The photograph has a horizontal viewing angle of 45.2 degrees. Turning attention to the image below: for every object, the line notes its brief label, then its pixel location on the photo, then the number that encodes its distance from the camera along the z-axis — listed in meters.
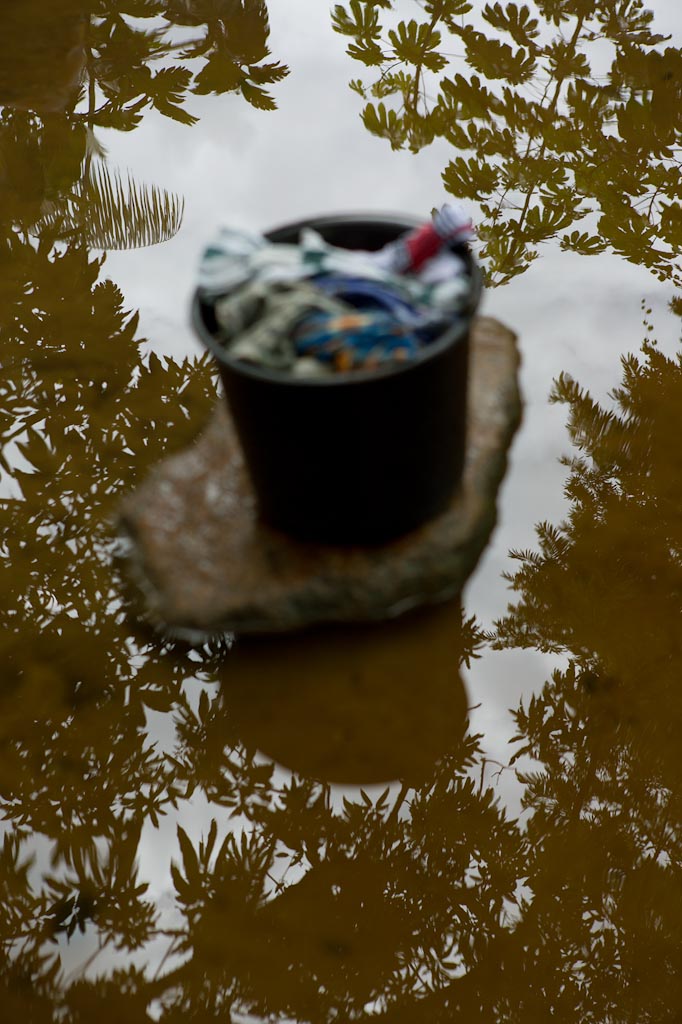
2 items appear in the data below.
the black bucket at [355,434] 1.40
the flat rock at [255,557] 1.64
